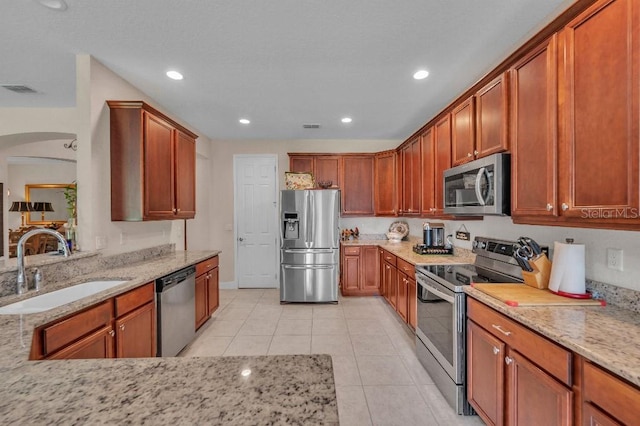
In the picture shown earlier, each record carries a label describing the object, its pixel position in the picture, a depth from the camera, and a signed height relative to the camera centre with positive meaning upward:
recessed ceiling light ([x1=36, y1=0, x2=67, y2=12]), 1.83 +1.33
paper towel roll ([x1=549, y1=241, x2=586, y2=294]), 1.66 -0.34
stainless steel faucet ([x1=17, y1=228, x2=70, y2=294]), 1.80 -0.30
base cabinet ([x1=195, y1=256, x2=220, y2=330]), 3.22 -0.92
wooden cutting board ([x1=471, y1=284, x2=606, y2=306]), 1.57 -0.50
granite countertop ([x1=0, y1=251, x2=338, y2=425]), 0.65 -0.47
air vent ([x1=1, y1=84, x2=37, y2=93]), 3.12 +1.38
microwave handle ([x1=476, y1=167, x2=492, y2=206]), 2.16 +0.20
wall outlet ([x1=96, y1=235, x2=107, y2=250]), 2.52 -0.26
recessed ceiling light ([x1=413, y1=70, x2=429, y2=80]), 2.75 +1.31
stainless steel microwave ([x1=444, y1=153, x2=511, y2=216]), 2.03 +0.19
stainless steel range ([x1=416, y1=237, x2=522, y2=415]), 2.01 -0.75
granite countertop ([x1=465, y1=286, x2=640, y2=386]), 1.01 -0.52
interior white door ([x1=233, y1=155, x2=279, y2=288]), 5.24 +0.00
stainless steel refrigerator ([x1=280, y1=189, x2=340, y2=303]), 4.35 -0.61
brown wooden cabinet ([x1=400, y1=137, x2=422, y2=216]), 3.81 +0.48
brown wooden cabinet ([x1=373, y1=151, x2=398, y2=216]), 4.82 +0.45
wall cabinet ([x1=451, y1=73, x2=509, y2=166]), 2.05 +0.71
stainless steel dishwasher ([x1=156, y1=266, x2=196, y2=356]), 2.48 -0.92
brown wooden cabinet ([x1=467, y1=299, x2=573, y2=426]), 1.23 -0.82
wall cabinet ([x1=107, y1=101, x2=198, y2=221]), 2.66 +0.47
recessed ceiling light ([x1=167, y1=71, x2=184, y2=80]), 2.72 +1.31
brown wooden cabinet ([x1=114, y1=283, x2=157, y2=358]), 2.00 -0.82
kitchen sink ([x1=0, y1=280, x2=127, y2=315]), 1.74 -0.57
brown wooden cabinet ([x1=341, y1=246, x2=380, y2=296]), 4.68 -0.96
